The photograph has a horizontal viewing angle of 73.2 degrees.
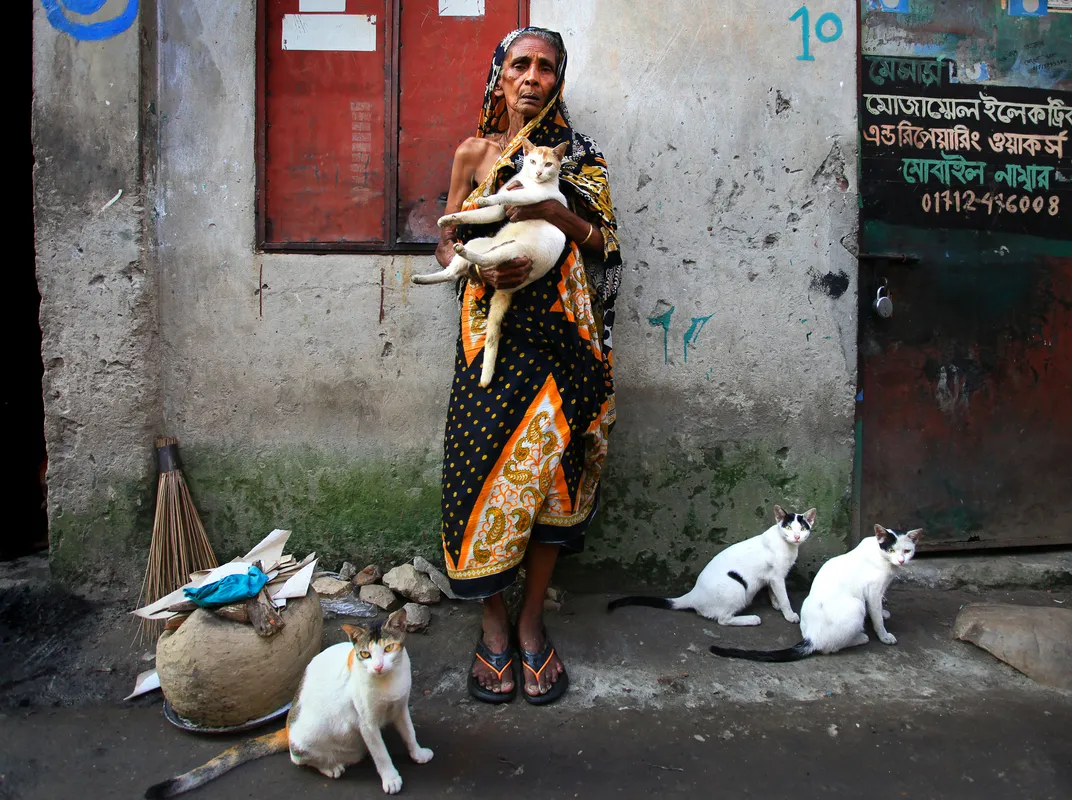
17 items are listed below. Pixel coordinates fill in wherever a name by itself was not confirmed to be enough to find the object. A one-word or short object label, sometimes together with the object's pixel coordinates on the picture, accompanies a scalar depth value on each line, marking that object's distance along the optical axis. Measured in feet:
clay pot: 6.55
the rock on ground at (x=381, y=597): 8.97
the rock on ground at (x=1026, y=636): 7.77
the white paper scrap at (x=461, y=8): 9.34
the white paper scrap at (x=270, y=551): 7.59
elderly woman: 7.35
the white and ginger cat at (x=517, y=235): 6.80
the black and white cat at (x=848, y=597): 8.05
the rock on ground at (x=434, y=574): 9.27
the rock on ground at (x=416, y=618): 8.58
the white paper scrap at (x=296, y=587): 7.06
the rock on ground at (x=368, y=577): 9.34
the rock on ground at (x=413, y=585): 9.06
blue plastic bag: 6.73
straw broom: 8.76
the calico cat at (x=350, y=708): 5.79
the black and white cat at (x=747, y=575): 8.80
